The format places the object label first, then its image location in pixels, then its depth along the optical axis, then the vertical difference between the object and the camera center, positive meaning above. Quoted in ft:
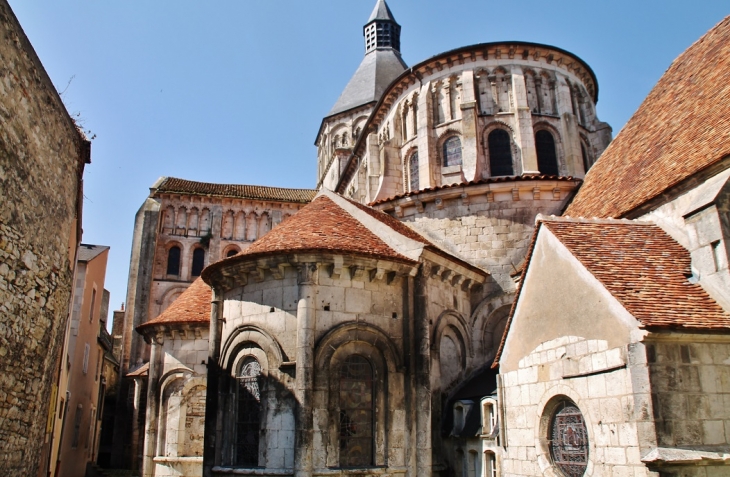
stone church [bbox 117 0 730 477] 26.84 +7.13
